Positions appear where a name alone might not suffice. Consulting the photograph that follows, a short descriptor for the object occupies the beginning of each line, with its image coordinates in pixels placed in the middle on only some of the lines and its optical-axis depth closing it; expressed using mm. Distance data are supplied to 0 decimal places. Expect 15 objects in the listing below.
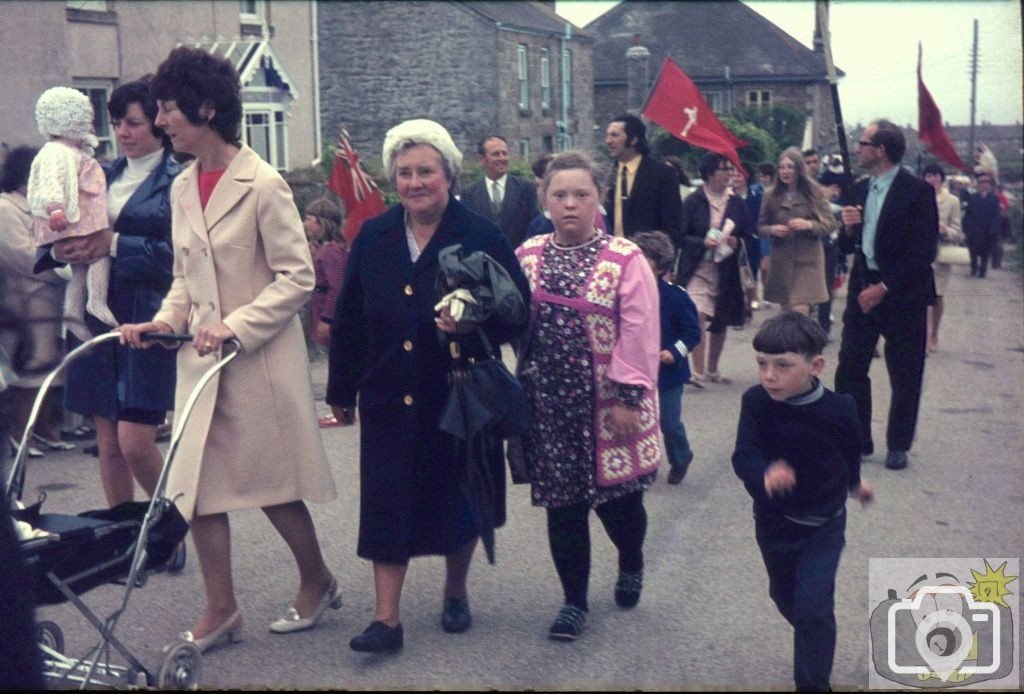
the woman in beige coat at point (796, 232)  10984
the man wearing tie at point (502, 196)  9938
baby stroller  3779
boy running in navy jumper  4070
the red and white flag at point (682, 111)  11273
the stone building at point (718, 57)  55656
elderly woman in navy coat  4812
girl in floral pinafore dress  4977
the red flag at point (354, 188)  11594
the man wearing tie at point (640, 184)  9078
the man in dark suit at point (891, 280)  7730
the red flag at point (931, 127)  9062
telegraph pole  57781
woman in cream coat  4754
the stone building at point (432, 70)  42625
